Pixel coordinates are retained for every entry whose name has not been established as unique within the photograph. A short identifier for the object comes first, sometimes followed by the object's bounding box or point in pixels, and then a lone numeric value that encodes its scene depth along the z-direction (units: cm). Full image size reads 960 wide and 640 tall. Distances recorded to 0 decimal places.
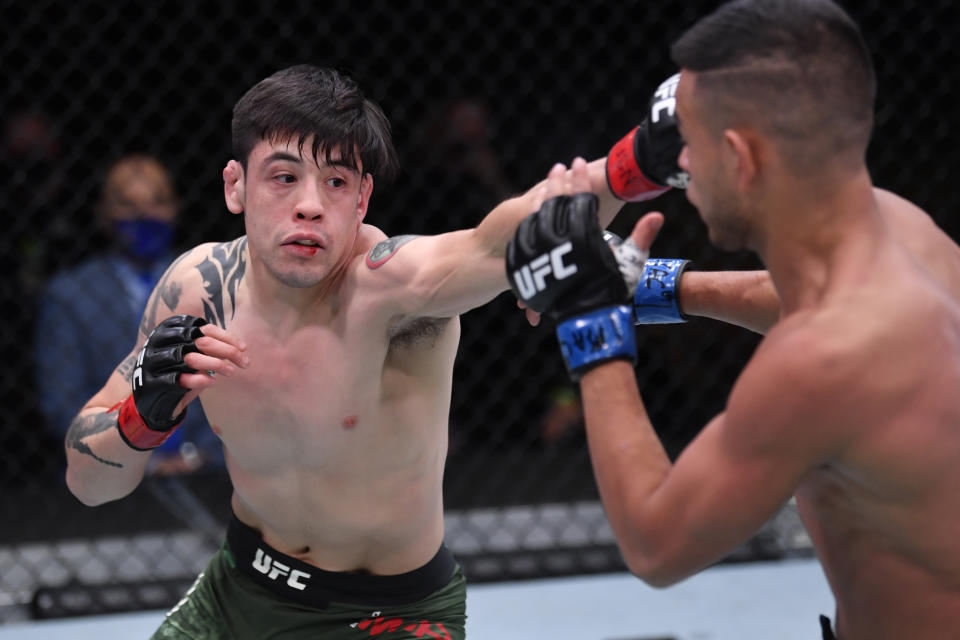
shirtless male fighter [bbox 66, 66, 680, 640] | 461
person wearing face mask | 568
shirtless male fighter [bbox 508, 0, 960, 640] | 429
